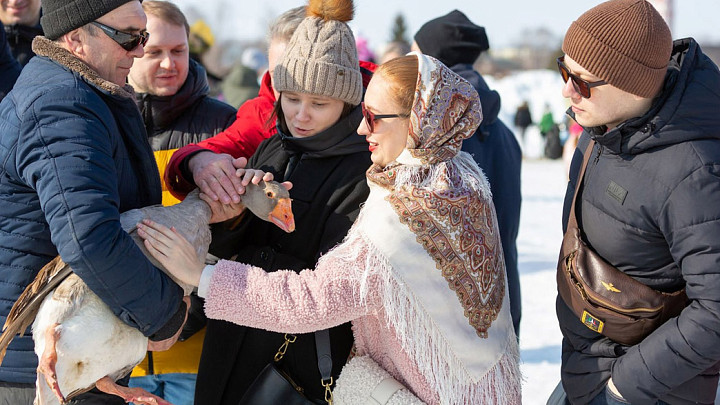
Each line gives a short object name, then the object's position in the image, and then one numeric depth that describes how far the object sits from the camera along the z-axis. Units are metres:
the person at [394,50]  6.10
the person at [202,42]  6.54
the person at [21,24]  4.93
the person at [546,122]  24.98
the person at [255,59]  10.61
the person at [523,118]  26.17
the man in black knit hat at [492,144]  4.42
